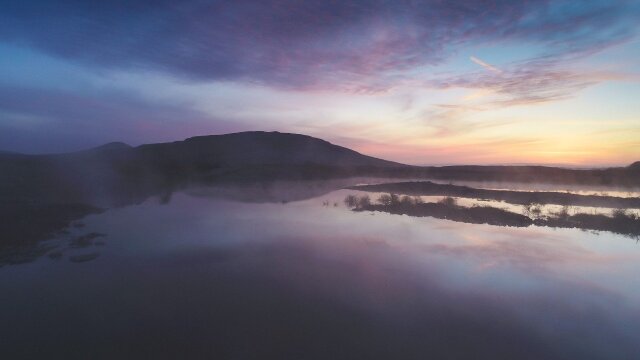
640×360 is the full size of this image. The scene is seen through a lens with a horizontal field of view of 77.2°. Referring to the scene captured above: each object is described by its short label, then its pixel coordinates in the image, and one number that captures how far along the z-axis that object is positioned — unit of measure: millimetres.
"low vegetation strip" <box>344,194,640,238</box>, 19519
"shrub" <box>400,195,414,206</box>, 27603
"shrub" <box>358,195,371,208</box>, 27898
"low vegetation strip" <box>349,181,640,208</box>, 28838
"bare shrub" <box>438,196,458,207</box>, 27053
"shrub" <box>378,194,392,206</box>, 28569
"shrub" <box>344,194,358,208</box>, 28492
